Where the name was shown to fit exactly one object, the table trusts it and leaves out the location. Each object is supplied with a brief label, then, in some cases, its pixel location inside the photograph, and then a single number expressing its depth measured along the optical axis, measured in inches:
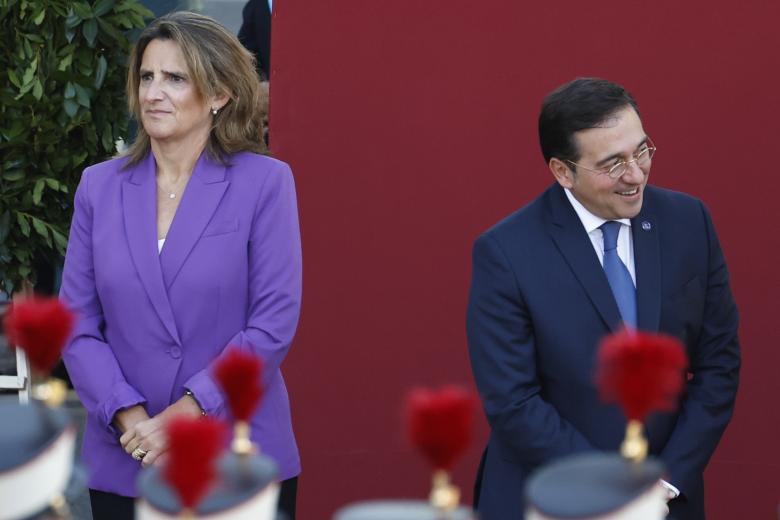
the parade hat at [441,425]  490.4
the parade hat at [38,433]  520.9
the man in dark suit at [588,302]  564.9
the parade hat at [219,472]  484.3
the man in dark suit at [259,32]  622.8
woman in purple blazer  571.7
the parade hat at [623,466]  514.4
